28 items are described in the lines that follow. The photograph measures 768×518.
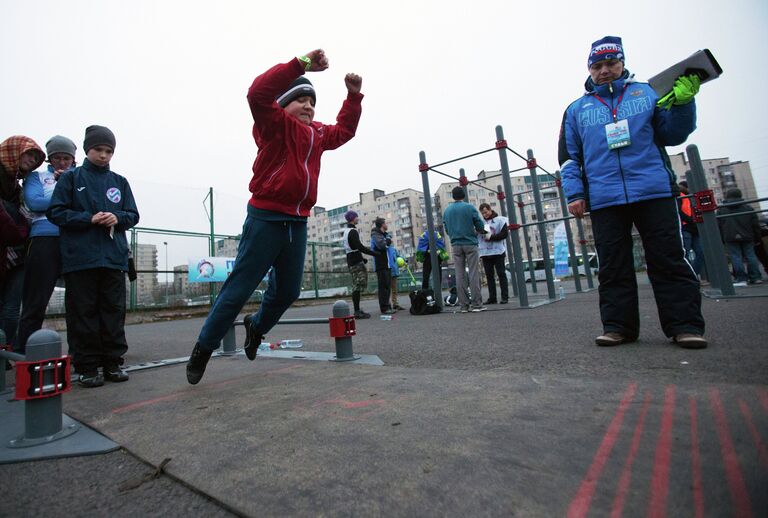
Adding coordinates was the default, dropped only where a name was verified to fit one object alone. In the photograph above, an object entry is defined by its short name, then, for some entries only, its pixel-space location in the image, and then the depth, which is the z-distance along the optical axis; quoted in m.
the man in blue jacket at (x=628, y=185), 2.16
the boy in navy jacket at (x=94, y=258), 2.31
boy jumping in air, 1.87
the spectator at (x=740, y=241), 6.01
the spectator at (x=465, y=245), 5.54
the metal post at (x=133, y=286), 9.50
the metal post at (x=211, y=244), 10.89
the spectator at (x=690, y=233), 6.32
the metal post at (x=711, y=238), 4.19
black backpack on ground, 5.81
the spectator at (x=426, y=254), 6.88
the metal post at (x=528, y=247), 7.76
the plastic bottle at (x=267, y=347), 3.19
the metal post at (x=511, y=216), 5.35
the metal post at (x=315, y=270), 13.95
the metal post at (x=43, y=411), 1.31
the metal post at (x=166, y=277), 10.20
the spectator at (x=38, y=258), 2.57
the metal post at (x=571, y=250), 7.82
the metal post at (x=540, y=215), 6.58
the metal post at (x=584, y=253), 7.42
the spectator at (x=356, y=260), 6.30
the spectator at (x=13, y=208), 2.65
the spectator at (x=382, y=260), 6.41
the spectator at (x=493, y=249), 6.84
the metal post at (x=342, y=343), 2.44
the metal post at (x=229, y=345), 3.13
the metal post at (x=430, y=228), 6.18
